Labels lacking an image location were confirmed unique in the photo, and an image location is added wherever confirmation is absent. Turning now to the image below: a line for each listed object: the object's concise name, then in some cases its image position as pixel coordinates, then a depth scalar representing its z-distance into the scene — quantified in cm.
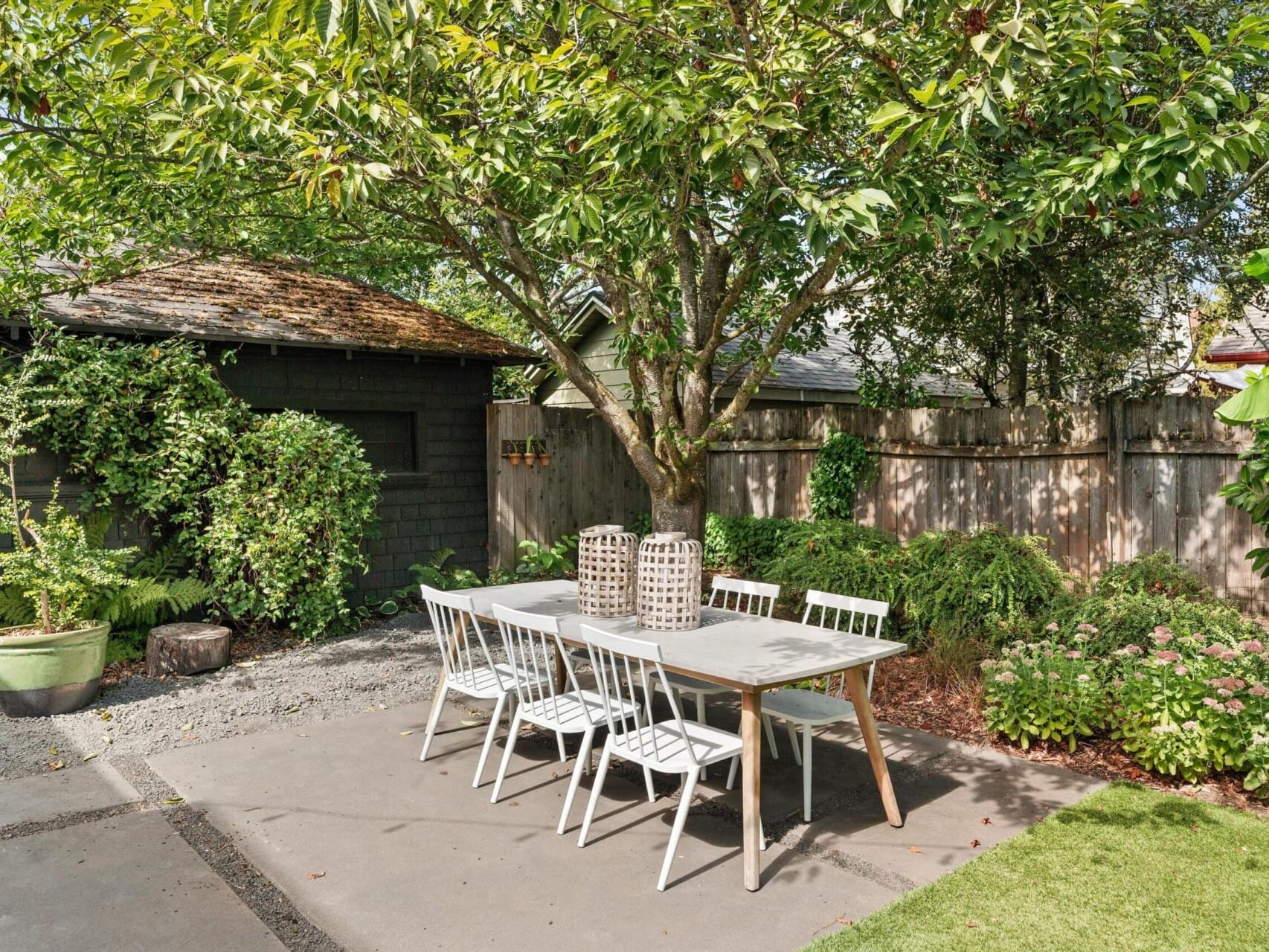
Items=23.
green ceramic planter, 560
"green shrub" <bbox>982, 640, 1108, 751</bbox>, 495
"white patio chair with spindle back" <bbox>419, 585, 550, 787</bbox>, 470
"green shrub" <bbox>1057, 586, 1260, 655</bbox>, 529
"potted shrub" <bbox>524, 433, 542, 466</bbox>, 956
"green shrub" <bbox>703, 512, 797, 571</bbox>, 965
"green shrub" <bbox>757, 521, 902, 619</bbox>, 696
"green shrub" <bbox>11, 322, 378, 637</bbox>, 677
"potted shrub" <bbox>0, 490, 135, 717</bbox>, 562
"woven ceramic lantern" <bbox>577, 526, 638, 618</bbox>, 486
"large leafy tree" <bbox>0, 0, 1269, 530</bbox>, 408
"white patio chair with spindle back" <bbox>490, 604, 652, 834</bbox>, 408
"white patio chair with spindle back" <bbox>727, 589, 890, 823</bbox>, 420
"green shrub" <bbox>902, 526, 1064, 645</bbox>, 629
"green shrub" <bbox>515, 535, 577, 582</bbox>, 923
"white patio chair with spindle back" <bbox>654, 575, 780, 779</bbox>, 484
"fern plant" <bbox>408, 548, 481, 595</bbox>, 872
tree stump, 650
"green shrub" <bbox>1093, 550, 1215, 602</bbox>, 598
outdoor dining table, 363
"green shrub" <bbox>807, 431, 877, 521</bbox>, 903
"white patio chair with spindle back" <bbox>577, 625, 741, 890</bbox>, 363
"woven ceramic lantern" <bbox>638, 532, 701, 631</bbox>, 457
